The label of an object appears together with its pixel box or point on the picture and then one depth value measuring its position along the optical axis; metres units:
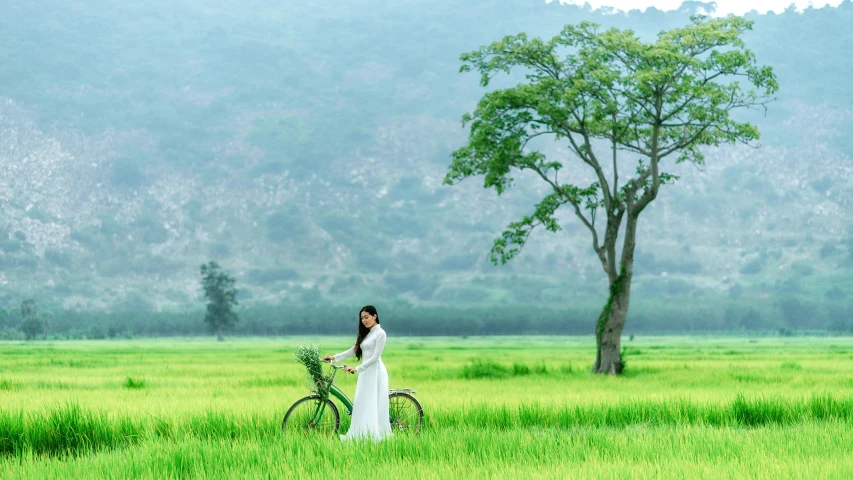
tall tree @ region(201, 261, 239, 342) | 118.94
